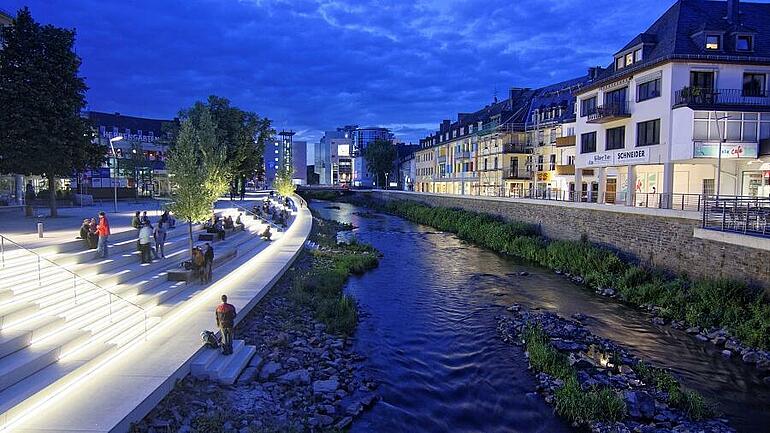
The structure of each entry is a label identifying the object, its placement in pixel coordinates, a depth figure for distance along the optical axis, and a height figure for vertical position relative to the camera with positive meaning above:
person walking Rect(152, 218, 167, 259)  18.63 -2.01
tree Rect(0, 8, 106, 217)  23.91 +4.31
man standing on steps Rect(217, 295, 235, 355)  12.02 -3.43
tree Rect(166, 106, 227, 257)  20.64 +0.25
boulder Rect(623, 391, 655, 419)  11.52 -5.31
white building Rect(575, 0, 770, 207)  29.41 +5.62
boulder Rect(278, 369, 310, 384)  12.26 -4.89
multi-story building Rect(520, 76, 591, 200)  52.34 +6.07
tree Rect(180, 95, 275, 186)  45.53 +6.12
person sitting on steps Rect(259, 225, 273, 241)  32.17 -3.19
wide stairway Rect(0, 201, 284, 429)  9.06 -3.14
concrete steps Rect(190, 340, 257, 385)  11.09 -4.30
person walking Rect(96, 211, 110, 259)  15.70 -1.70
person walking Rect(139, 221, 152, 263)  17.52 -2.04
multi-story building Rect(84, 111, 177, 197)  52.97 +3.29
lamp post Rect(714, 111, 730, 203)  28.71 +3.40
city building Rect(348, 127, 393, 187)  175.93 +6.31
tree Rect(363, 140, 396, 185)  119.94 +7.84
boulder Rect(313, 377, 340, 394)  12.00 -5.04
